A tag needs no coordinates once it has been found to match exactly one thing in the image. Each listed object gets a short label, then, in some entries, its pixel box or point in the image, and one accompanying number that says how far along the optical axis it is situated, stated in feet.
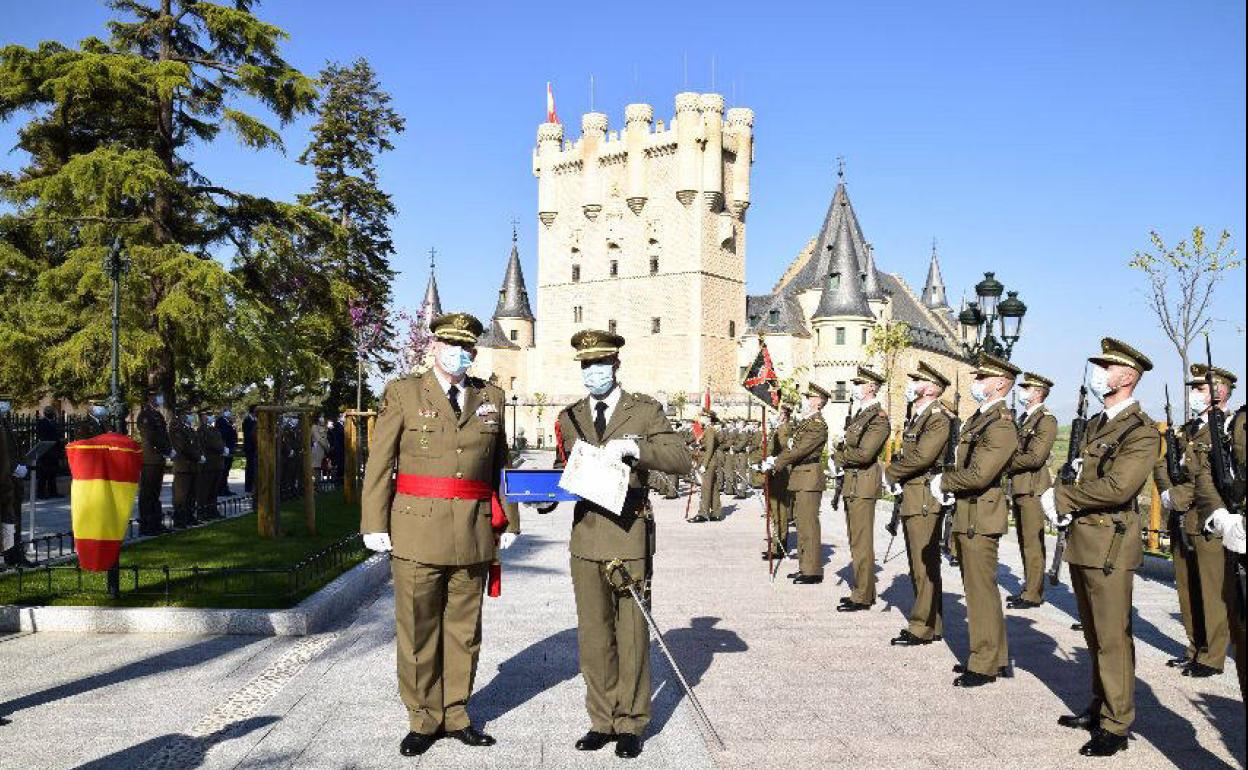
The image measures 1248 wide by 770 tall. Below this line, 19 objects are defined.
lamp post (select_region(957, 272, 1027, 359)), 53.16
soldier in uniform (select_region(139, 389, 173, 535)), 47.01
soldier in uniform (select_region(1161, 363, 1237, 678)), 24.71
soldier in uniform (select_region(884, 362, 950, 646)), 27.63
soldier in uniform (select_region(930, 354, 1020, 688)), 23.48
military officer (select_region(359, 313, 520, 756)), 18.54
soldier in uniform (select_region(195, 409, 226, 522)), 54.95
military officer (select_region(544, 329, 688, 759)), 18.62
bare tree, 99.71
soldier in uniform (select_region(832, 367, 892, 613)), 33.27
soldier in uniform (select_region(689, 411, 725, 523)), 67.56
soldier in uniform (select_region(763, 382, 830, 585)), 38.99
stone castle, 270.46
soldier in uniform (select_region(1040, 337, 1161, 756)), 19.24
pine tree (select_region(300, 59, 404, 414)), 144.05
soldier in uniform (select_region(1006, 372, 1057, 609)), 32.94
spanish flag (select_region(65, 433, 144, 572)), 25.94
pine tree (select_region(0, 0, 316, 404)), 68.03
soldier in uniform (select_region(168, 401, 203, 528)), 50.67
